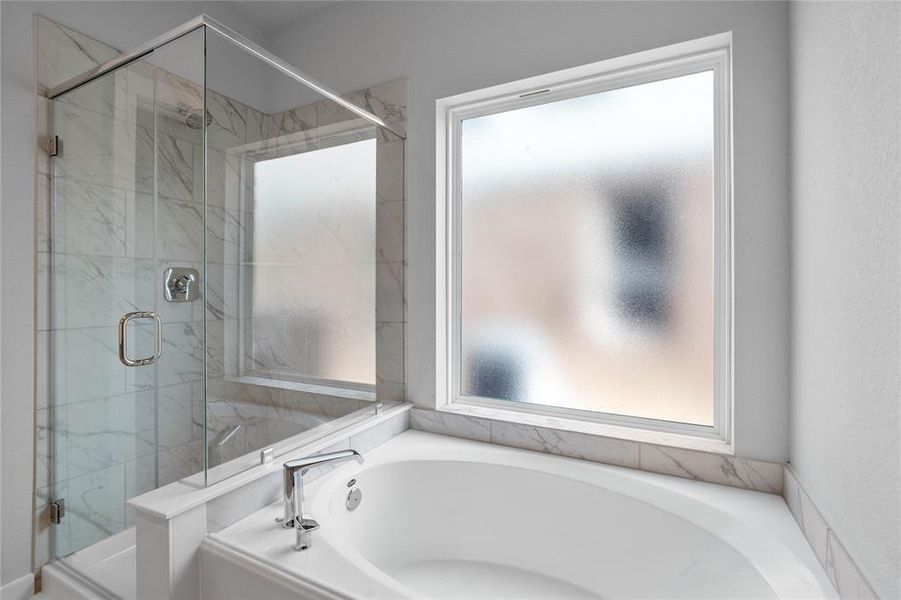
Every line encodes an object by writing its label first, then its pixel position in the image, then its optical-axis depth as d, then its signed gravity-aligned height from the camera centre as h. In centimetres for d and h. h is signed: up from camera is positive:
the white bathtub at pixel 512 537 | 107 -70
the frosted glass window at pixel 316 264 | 159 +16
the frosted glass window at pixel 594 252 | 166 +21
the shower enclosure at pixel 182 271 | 138 +12
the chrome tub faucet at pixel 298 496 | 115 -54
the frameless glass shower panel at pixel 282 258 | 140 +17
